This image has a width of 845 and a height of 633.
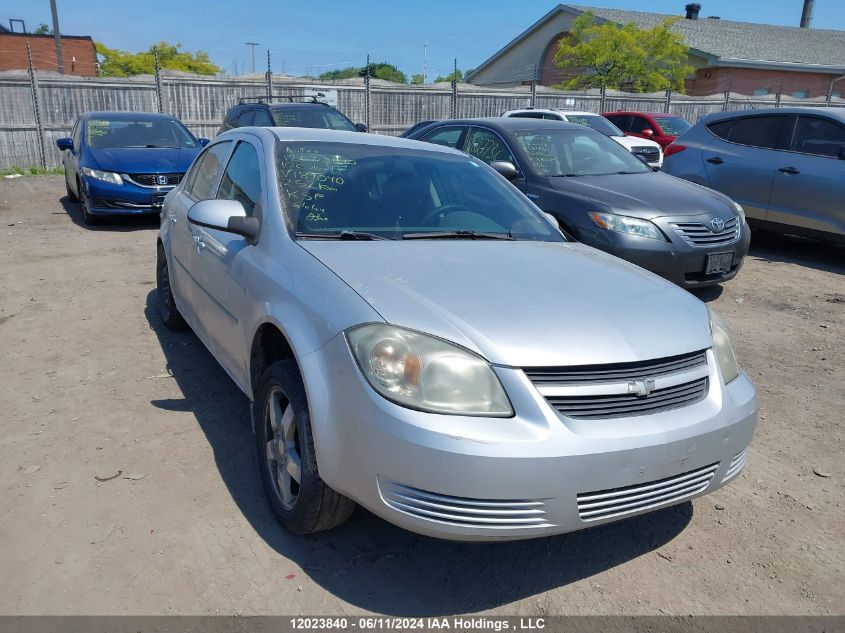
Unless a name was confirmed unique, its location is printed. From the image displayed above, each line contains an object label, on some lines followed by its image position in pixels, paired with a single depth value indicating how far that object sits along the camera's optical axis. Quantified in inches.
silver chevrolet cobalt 89.6
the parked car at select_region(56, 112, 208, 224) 377.4
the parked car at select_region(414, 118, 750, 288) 238.4
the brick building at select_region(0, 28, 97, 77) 1993.1
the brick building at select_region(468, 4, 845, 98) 1423.5
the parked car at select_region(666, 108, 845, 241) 313.6
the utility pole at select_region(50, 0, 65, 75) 1332.2
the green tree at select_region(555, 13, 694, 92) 1299.2
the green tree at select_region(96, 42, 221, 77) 2304.4
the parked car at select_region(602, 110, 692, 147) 667.4
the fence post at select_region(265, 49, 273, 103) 765.9
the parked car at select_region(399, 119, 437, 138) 357.4
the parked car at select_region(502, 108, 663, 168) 573.3
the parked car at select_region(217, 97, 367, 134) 481.7
